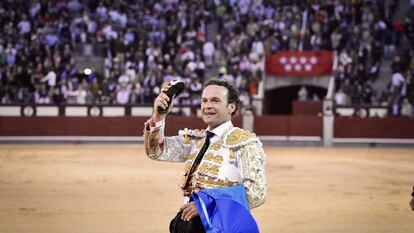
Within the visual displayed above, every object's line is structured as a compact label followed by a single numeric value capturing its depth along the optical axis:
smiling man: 5.73
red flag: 39.37
